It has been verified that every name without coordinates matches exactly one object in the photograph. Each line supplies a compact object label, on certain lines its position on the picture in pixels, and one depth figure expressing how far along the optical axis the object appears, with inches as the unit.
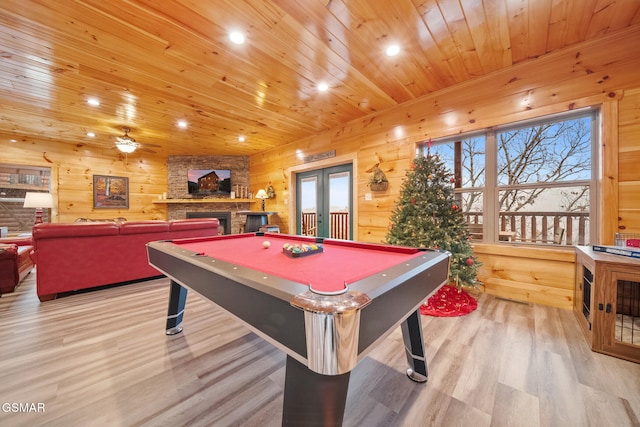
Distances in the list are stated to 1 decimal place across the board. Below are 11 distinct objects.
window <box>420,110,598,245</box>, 100.8
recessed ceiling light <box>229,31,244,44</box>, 85.0
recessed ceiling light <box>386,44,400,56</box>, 92.1
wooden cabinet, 64.4
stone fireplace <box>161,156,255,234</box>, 263.6
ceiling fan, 168.5
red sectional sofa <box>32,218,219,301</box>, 106.3
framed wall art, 233.1
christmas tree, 98.7
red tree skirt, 94.8
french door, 182.1
